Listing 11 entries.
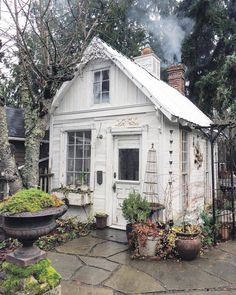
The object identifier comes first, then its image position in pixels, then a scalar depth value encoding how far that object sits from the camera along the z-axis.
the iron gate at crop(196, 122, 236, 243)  6.07
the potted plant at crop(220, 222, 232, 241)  6.20
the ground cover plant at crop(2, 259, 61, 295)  3.06
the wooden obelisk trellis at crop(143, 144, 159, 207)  6.48
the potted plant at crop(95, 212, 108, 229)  7.04
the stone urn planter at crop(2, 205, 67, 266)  3.08
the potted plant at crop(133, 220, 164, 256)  5.11
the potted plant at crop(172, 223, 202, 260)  4.93
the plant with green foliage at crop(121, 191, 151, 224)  5.48
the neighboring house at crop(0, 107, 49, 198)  8.86
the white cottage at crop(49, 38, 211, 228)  6.63
